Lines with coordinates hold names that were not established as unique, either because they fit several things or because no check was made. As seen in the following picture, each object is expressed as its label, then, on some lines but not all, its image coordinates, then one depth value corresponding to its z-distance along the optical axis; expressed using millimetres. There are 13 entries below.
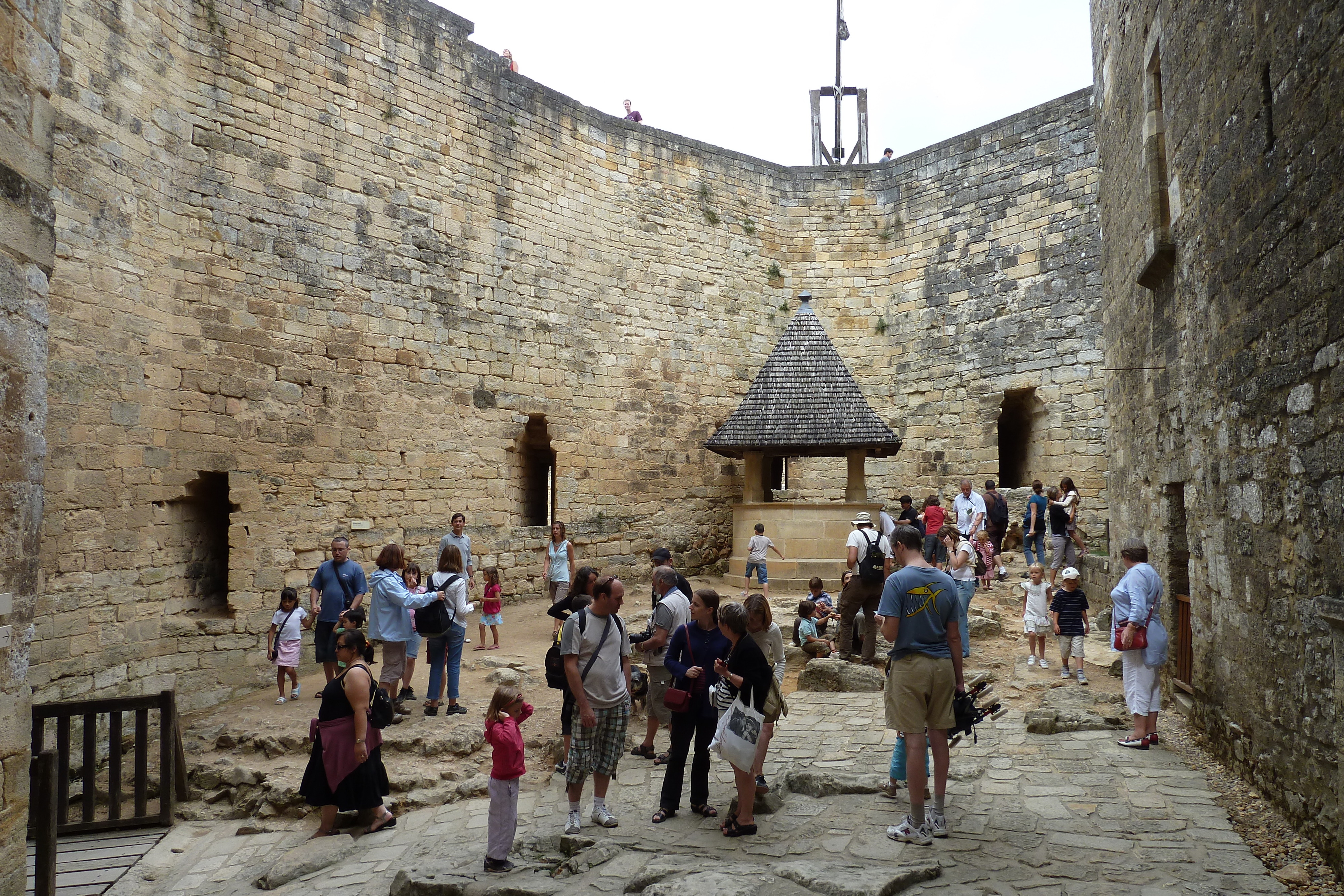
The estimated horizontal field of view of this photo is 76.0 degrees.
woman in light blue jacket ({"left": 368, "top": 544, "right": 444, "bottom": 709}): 7141
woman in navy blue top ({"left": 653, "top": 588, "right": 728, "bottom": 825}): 4859
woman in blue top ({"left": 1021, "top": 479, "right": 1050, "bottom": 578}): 11945
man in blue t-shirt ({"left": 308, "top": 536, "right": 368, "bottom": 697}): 7586
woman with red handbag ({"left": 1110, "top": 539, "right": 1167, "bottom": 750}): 5539
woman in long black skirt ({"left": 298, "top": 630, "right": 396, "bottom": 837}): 5379
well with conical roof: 13242
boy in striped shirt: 7555
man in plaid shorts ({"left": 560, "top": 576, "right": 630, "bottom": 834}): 4863
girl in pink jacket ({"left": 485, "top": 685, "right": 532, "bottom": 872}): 4520
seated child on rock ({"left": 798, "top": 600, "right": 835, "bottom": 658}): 8734
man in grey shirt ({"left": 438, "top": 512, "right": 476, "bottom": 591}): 9031
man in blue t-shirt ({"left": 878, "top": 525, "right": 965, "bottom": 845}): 4328
